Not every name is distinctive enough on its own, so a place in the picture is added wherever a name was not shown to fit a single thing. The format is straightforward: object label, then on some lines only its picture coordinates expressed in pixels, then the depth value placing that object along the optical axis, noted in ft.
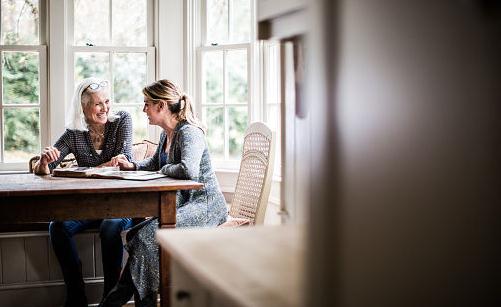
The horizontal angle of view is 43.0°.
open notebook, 10.13
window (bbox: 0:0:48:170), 13.67
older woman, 11.46
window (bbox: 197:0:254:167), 13.58
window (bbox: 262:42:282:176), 12.98
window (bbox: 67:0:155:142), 13.99
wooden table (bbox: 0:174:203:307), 8.95
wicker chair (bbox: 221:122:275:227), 10.69
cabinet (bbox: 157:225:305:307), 2.98
